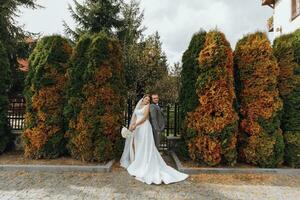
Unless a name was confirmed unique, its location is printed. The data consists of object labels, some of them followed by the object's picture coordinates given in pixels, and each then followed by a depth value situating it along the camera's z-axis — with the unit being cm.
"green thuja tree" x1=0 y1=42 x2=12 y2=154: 739
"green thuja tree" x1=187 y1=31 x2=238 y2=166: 638
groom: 667
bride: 571
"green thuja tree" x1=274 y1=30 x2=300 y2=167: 662
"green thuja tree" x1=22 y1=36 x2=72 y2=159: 688
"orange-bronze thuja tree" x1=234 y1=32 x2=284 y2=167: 646
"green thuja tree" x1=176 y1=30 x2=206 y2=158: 674
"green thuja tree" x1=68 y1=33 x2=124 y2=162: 660
